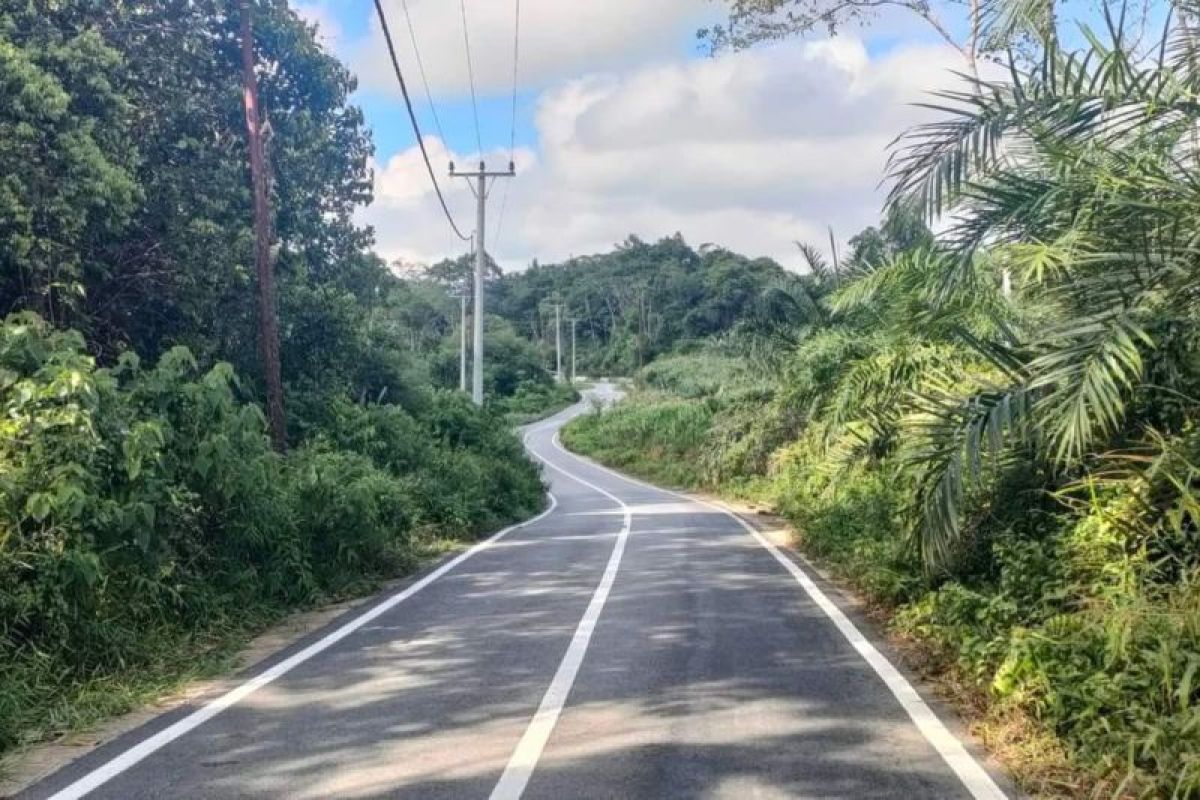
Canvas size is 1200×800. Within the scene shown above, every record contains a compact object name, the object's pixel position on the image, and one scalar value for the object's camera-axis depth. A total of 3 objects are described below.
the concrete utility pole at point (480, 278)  33.59
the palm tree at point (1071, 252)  6.84
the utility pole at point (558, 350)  105.12
